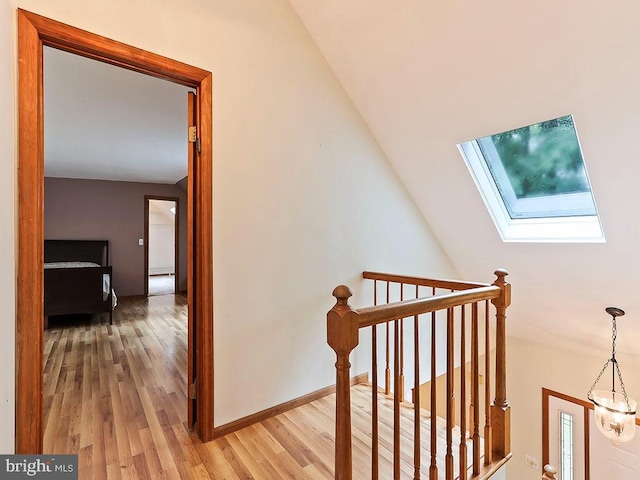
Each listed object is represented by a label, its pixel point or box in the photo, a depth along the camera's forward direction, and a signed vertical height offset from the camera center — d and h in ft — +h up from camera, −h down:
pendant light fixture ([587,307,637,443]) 8.84 -4.86
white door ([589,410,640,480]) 10.52 -7.45
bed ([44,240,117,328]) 12.25 -2.00
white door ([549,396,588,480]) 11.51 -7.34
